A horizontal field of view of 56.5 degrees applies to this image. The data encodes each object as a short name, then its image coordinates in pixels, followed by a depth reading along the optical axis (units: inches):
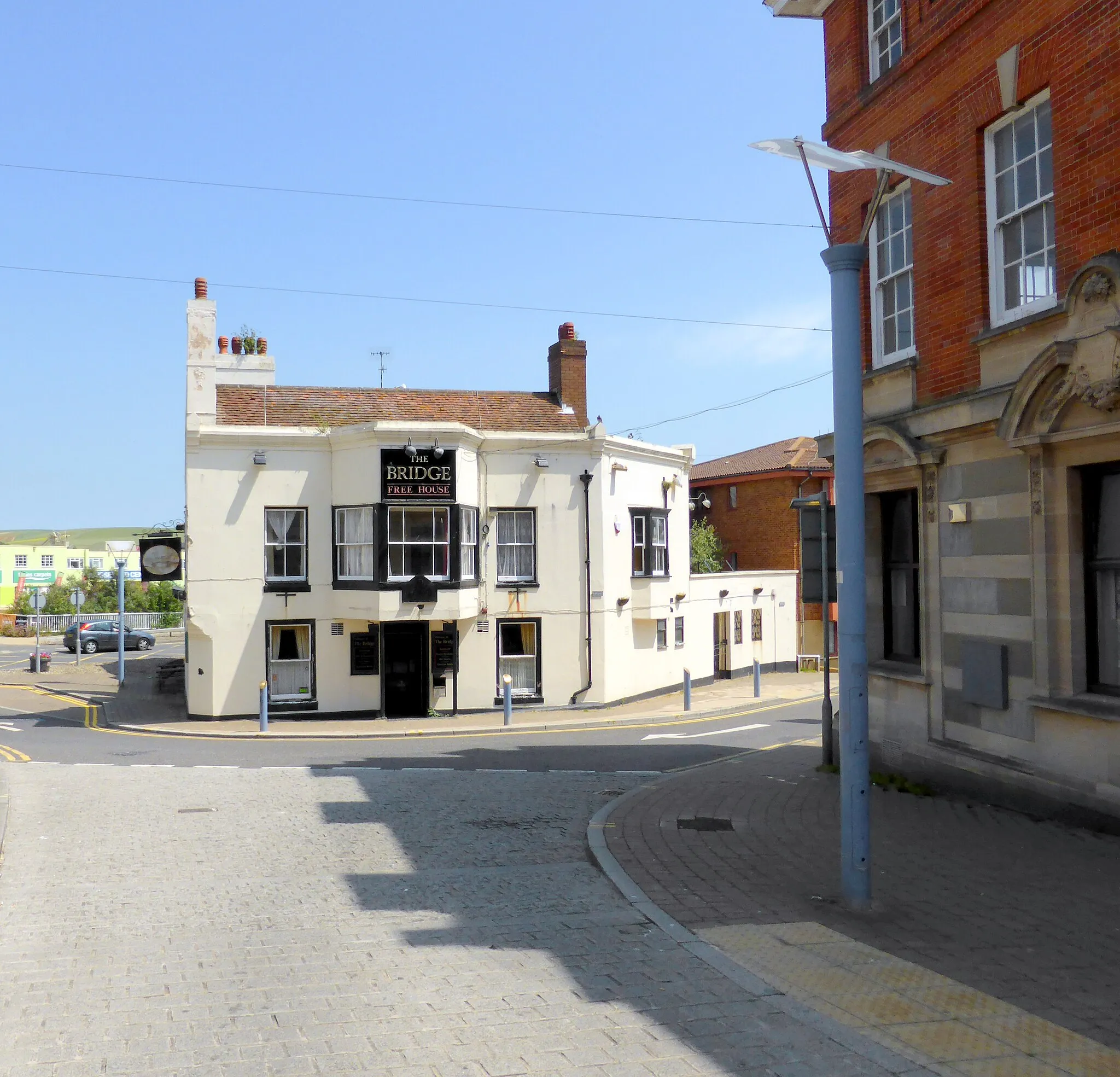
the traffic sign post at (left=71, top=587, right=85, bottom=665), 1471.5
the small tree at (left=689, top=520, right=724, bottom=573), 1617.9
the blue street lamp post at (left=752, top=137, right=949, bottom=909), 299.4
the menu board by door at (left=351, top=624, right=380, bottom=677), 984.9
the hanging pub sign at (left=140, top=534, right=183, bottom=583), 1017.5
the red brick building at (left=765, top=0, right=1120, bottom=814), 369.4
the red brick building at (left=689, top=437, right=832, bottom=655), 1487.5
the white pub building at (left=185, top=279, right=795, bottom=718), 960.3
